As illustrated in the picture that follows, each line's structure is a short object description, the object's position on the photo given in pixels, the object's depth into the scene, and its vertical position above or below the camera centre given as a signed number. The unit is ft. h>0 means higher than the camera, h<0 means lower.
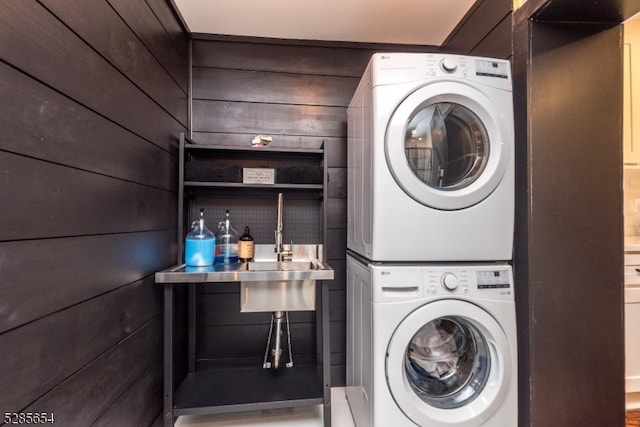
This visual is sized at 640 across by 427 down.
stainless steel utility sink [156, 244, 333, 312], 3.99 -0.87
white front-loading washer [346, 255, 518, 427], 3.52 -1.67
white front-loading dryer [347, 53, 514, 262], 3.67 +0.72
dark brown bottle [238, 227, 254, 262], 5.25 -0.57
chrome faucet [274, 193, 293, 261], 5.39 -0.53
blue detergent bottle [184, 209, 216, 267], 4.64 -0.53
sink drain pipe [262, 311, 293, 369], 5.11 -2.44
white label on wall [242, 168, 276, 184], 5.10 +0.79
